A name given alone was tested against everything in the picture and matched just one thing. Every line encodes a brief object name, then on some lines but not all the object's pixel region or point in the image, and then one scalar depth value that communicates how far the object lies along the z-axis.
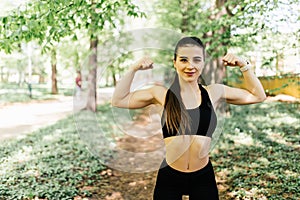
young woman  2.28
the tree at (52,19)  4.18
